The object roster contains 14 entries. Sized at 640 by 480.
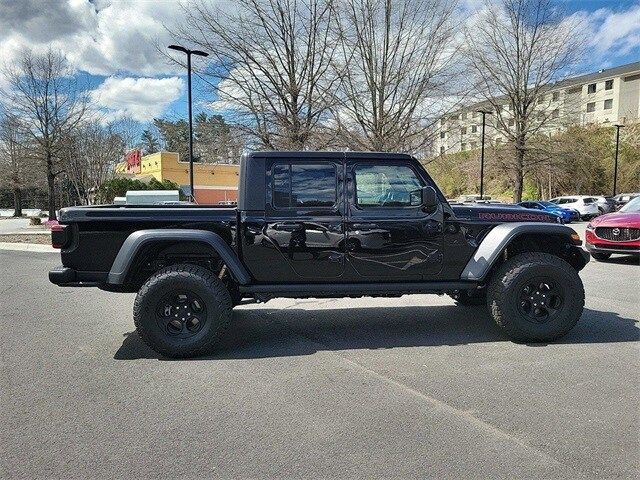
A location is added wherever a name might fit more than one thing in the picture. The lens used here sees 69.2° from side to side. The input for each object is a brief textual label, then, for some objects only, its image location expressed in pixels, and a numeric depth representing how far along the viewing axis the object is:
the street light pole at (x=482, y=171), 31.92
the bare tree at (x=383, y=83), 15.77
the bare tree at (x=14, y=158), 24.53
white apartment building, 18.72
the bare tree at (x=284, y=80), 15.65
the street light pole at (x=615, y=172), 40.52
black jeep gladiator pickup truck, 4.43
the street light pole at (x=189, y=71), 15.52
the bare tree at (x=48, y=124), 23.11
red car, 9.69
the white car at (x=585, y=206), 28.53
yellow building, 46.09
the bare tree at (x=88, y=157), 25.59
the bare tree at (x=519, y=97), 29.92
